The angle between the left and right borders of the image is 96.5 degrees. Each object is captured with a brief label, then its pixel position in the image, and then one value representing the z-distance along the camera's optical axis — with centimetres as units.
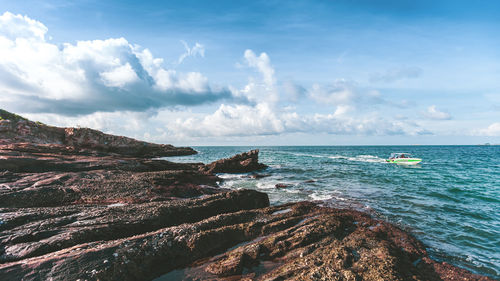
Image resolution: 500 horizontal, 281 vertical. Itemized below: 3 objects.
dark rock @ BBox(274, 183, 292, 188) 2536
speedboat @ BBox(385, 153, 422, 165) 5172
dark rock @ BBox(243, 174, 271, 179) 3416
